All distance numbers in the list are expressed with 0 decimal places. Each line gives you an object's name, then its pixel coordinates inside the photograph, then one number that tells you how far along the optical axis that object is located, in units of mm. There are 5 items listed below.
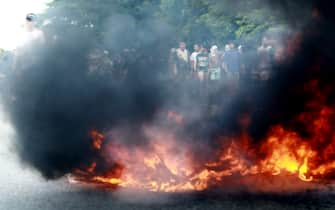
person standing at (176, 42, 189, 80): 13815
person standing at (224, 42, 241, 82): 15305
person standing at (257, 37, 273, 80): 10867
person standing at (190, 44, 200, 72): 16969
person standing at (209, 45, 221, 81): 16094
